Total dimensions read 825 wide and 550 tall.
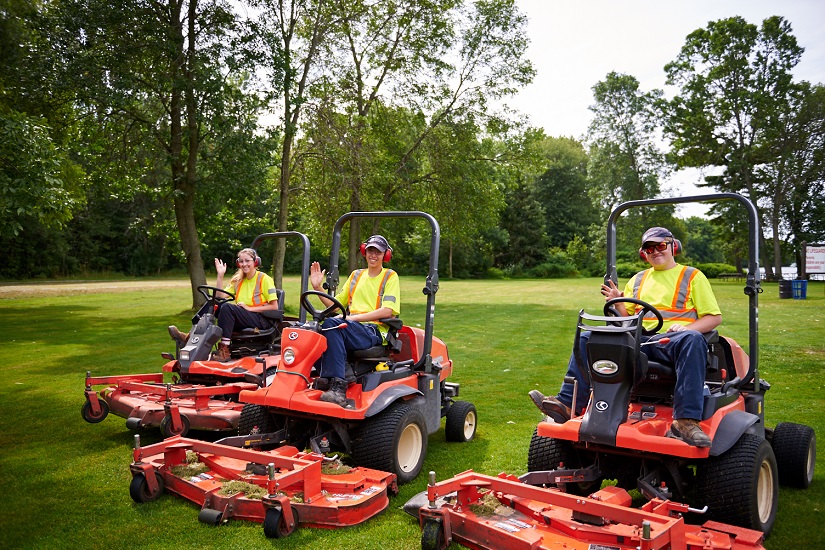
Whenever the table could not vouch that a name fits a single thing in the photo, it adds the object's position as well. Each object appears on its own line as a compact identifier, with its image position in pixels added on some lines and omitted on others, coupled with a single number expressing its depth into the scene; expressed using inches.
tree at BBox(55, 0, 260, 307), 669.9
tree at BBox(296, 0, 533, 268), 900.6
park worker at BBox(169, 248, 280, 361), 341.4
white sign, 1175.6
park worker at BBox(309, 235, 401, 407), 229.8
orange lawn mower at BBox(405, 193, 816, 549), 157.6
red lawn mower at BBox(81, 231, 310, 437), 266.7
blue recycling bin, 1112.2
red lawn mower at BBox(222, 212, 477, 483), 220.5
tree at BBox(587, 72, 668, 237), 2041.1
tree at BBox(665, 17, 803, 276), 1651.1
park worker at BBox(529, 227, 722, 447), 173.3
